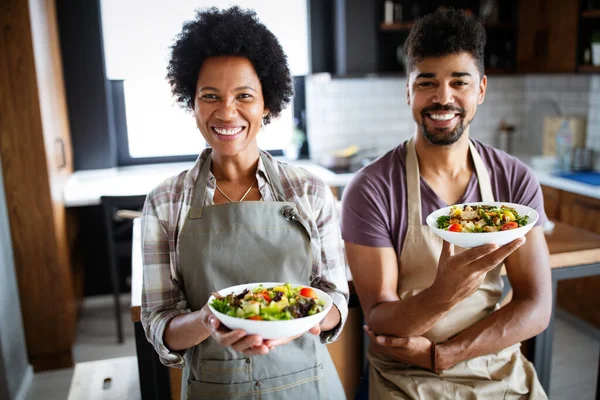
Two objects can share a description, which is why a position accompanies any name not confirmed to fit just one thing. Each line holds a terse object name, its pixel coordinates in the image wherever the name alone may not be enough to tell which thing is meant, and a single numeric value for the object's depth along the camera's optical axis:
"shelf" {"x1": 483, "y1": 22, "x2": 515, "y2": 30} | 4.37
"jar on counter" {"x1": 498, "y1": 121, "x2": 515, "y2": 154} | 4.69
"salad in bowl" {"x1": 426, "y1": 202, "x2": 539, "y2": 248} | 1.27
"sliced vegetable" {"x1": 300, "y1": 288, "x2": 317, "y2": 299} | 1.16
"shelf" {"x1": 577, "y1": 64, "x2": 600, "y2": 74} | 3.63
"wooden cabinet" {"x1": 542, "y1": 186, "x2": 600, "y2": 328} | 3.42
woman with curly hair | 1.29
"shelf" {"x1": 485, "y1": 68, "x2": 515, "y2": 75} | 4.38
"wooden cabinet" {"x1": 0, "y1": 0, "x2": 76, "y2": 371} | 2.94
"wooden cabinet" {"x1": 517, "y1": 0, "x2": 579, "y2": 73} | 3.82
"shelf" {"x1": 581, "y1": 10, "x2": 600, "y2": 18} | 3.62
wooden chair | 3.27
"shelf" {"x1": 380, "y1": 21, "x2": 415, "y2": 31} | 4.18
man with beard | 1.59
